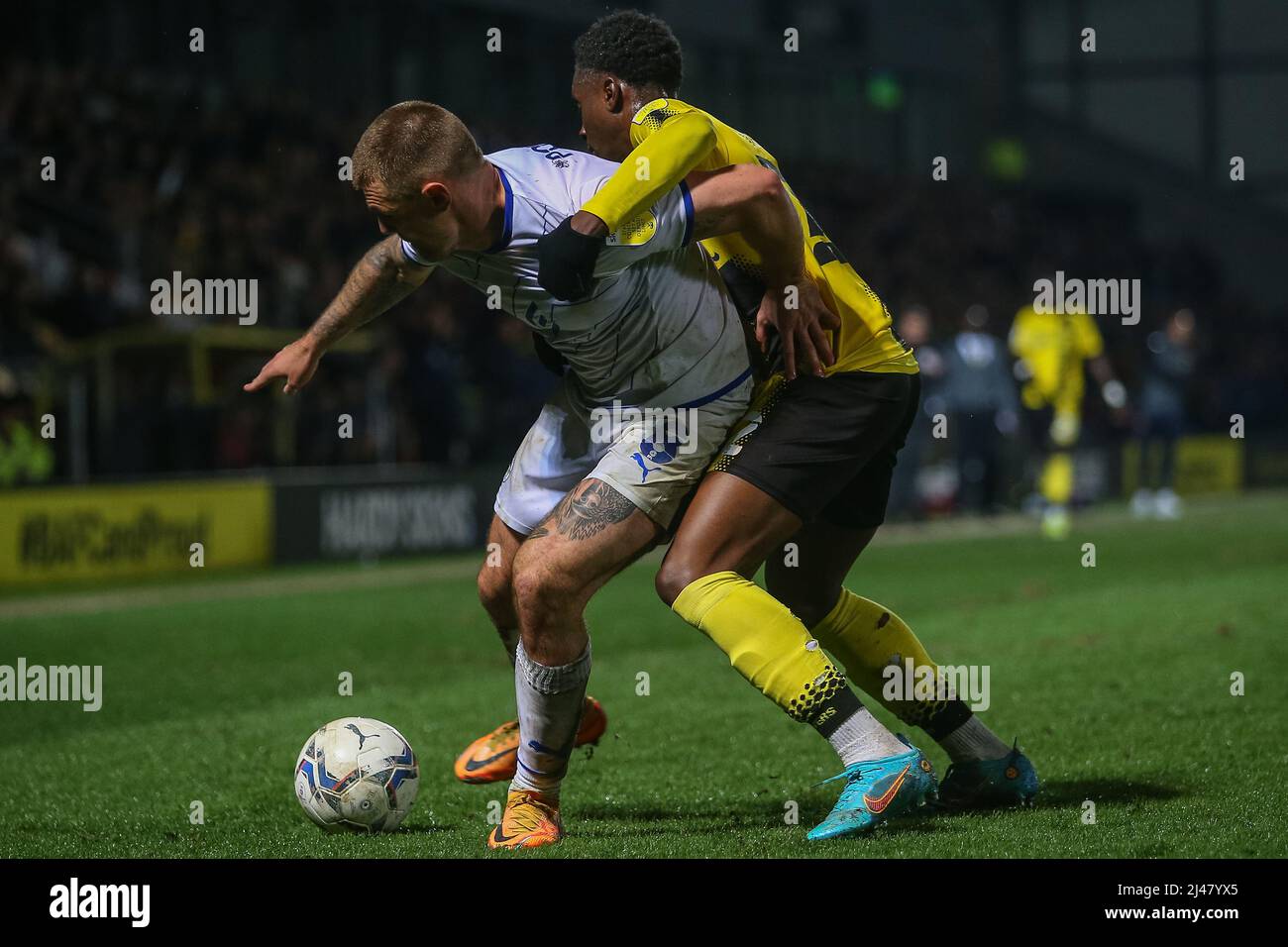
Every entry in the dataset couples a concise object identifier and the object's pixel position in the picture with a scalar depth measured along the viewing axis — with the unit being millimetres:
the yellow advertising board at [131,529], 12578
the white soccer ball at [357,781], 4449
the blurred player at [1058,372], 17188
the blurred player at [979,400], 16359
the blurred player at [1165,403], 19281
